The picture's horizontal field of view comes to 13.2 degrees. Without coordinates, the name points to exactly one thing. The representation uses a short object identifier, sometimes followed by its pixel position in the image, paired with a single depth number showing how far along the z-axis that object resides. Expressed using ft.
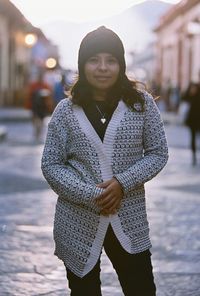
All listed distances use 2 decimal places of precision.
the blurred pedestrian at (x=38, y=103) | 64.28
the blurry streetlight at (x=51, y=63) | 177.86
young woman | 11.70
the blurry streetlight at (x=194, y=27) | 105.40
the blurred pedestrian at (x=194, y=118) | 46.31
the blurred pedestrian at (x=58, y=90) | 91.30
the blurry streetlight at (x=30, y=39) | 114.52
